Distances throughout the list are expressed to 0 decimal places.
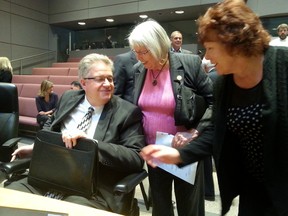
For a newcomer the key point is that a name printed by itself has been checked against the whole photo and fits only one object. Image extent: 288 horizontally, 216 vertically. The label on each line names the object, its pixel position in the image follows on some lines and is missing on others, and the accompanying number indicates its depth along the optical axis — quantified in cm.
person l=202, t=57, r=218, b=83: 274
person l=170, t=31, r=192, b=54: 379
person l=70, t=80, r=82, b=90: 444
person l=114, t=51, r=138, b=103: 195
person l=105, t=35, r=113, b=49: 870
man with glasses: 148
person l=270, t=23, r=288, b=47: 442
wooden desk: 102
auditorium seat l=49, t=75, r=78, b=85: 623
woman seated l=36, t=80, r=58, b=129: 483
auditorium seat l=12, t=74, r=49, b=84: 676
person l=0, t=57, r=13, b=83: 557
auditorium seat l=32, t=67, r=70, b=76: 719
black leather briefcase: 141
